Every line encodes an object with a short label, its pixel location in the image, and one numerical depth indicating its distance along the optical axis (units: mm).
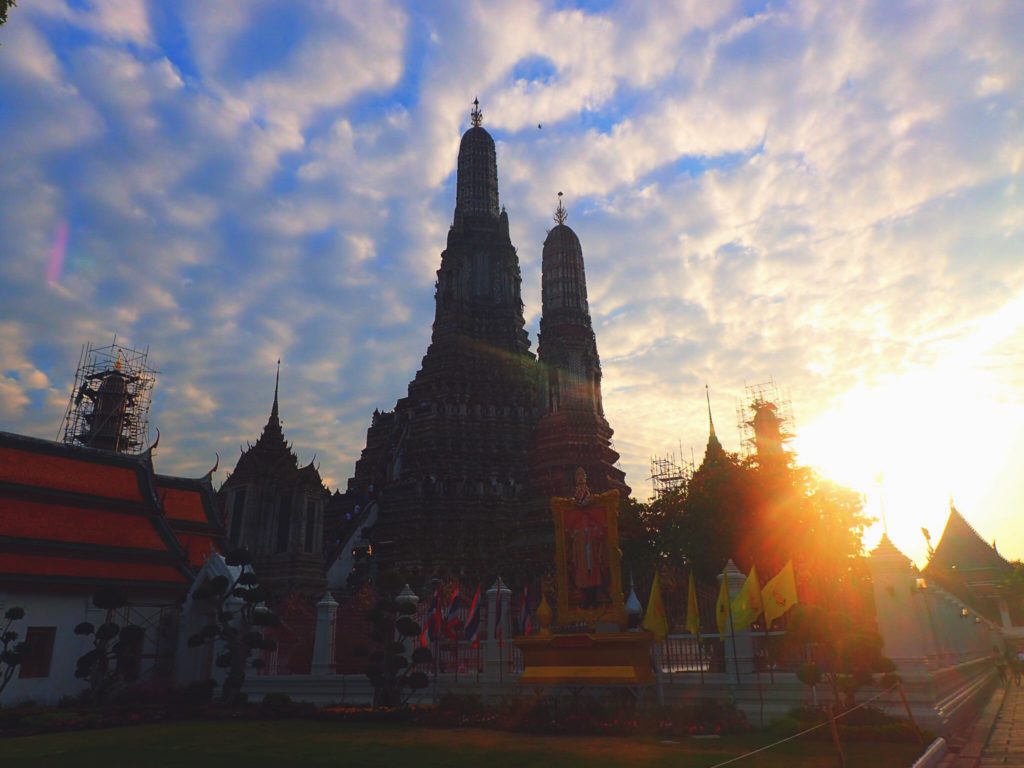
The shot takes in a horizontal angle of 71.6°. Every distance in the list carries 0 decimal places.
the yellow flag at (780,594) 15906
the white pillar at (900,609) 15039
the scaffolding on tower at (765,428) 57250
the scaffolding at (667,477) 60875
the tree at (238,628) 20344
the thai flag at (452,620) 21062
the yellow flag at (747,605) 16344
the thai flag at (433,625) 20344
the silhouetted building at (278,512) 46594
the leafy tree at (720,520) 28703
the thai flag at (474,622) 20719
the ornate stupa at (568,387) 51750
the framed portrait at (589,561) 17844
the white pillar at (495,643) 18922
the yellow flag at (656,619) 17234
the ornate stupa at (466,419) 52188
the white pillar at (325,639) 21156
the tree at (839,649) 12102
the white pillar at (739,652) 16344
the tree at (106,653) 20531
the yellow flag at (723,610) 16953
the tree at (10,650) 19219
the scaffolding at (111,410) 50781
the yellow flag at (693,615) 17766
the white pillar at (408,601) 19359
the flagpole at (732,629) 16312
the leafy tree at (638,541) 36688
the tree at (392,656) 18234
